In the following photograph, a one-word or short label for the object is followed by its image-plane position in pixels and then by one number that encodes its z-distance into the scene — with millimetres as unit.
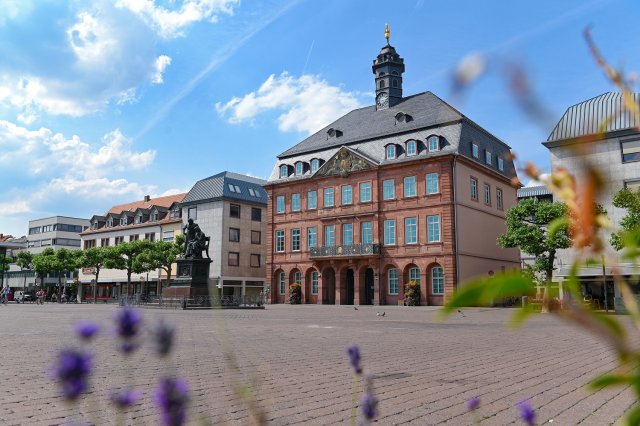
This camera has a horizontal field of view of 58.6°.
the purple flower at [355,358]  2309
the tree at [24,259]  77750
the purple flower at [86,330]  1236
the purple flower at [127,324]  1241
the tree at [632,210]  21172
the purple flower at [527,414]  1697
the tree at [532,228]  31703
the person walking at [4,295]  52562
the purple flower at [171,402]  1136
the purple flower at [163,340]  1301
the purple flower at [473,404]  2180
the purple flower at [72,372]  1051
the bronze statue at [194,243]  33906
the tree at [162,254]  57000
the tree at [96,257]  60119
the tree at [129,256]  58531
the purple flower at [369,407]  1946
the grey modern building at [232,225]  61406
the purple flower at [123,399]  1369
